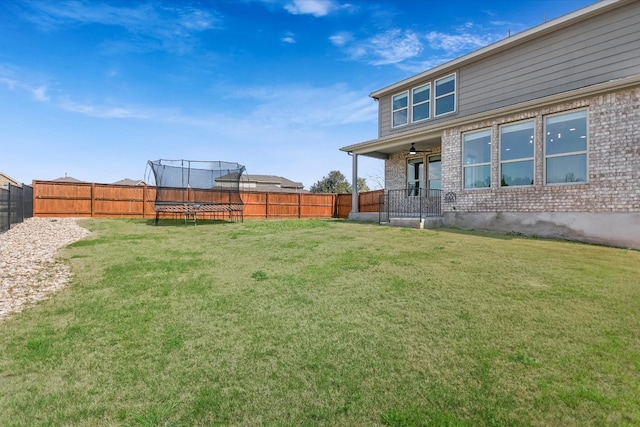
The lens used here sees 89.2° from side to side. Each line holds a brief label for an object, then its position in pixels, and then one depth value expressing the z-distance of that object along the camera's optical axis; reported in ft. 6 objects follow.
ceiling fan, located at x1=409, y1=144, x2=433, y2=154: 39.75
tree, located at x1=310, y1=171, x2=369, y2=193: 130.72
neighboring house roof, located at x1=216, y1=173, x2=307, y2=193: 123.03
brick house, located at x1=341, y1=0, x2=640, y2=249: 23.06
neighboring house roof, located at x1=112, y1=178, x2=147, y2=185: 133.81
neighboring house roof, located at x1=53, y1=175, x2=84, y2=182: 122.06
